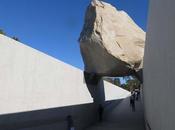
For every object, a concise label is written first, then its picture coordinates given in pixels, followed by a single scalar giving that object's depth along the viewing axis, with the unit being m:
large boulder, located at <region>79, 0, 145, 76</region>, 9.40
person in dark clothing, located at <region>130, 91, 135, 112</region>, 12.03
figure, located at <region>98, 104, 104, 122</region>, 10.61
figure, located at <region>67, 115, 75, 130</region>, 6.70
